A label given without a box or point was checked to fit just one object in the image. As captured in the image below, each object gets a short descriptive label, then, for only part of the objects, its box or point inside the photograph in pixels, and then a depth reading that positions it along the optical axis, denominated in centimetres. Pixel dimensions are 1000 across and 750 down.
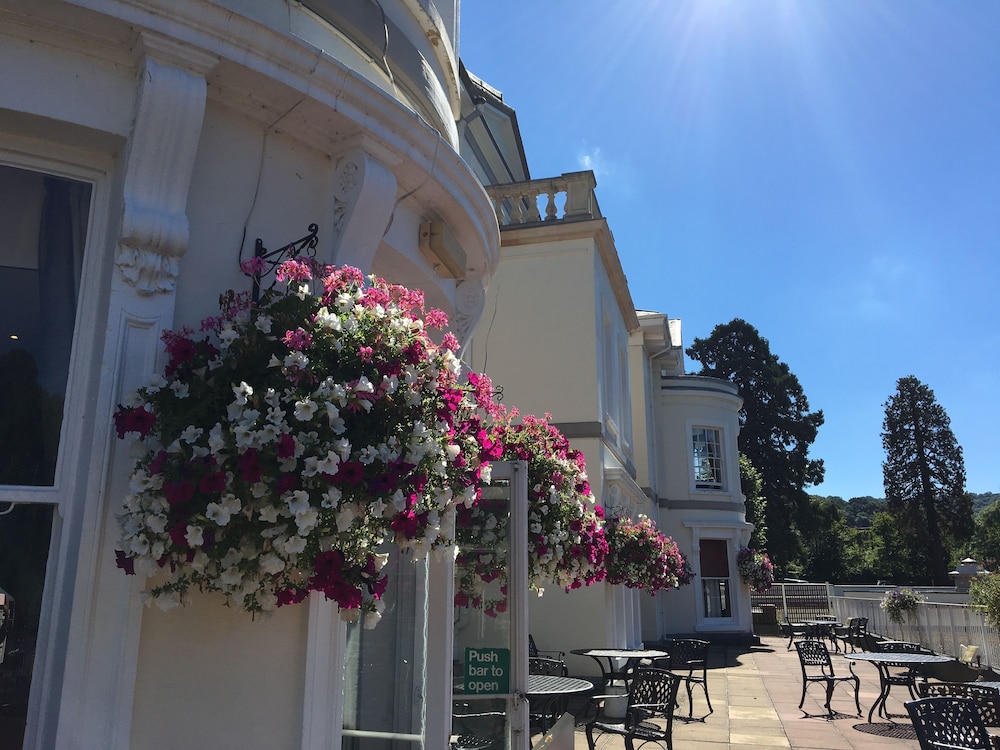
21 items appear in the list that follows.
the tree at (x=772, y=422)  4072
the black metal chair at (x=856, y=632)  1697
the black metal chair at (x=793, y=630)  2012
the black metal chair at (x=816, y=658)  1048
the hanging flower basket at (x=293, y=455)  246
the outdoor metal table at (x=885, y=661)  1012
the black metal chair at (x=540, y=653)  1058
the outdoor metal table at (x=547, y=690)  615
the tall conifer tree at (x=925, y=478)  4672
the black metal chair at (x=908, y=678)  981
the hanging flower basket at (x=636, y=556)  1025
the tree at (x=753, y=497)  3042
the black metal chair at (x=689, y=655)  1088
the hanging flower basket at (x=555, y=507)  548
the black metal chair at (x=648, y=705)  659
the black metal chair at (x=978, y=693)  791
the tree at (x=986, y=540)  5109
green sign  381
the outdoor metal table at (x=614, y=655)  952
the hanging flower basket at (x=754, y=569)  2098
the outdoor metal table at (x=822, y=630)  1823
